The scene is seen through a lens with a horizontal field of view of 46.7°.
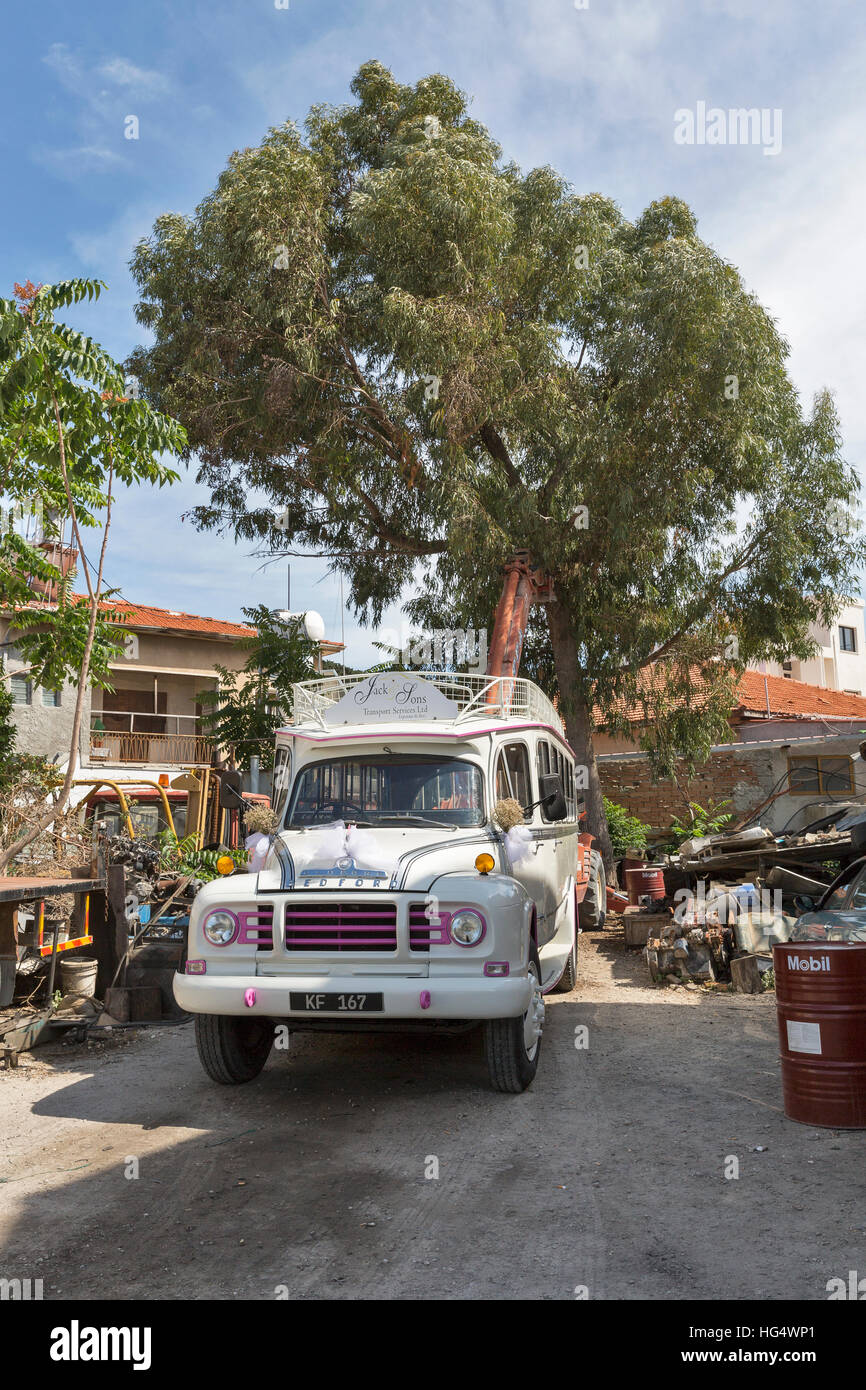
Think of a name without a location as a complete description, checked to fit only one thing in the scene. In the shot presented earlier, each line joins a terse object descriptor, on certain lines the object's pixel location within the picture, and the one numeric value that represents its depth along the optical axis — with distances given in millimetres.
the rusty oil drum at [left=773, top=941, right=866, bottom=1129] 5367
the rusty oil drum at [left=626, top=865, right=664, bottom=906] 14211
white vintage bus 5809
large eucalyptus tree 16328
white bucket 8656
